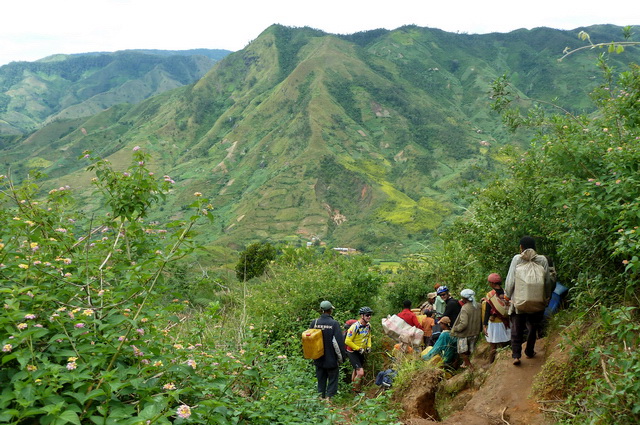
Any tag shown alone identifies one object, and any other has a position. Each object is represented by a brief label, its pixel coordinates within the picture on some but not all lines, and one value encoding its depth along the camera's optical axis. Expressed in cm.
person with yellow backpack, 743
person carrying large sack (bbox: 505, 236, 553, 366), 609
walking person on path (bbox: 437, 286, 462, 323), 841
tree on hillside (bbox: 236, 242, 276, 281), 3875
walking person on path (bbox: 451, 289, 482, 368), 745
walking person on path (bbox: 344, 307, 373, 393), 820
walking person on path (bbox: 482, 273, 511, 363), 702
